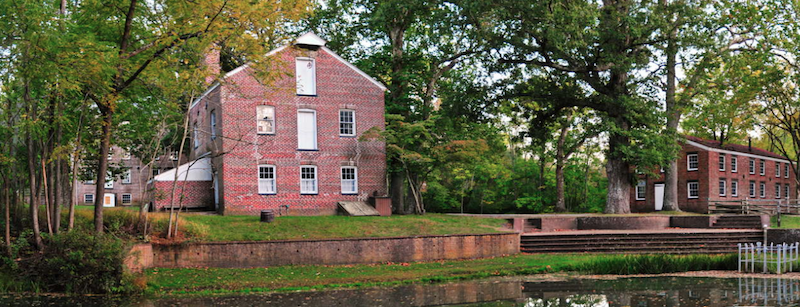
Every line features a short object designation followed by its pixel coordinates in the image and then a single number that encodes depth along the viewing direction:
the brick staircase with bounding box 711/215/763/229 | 32.09
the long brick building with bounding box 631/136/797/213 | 46.94
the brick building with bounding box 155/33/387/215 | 31.64
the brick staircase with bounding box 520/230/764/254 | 26.56
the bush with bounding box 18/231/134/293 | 16.61
